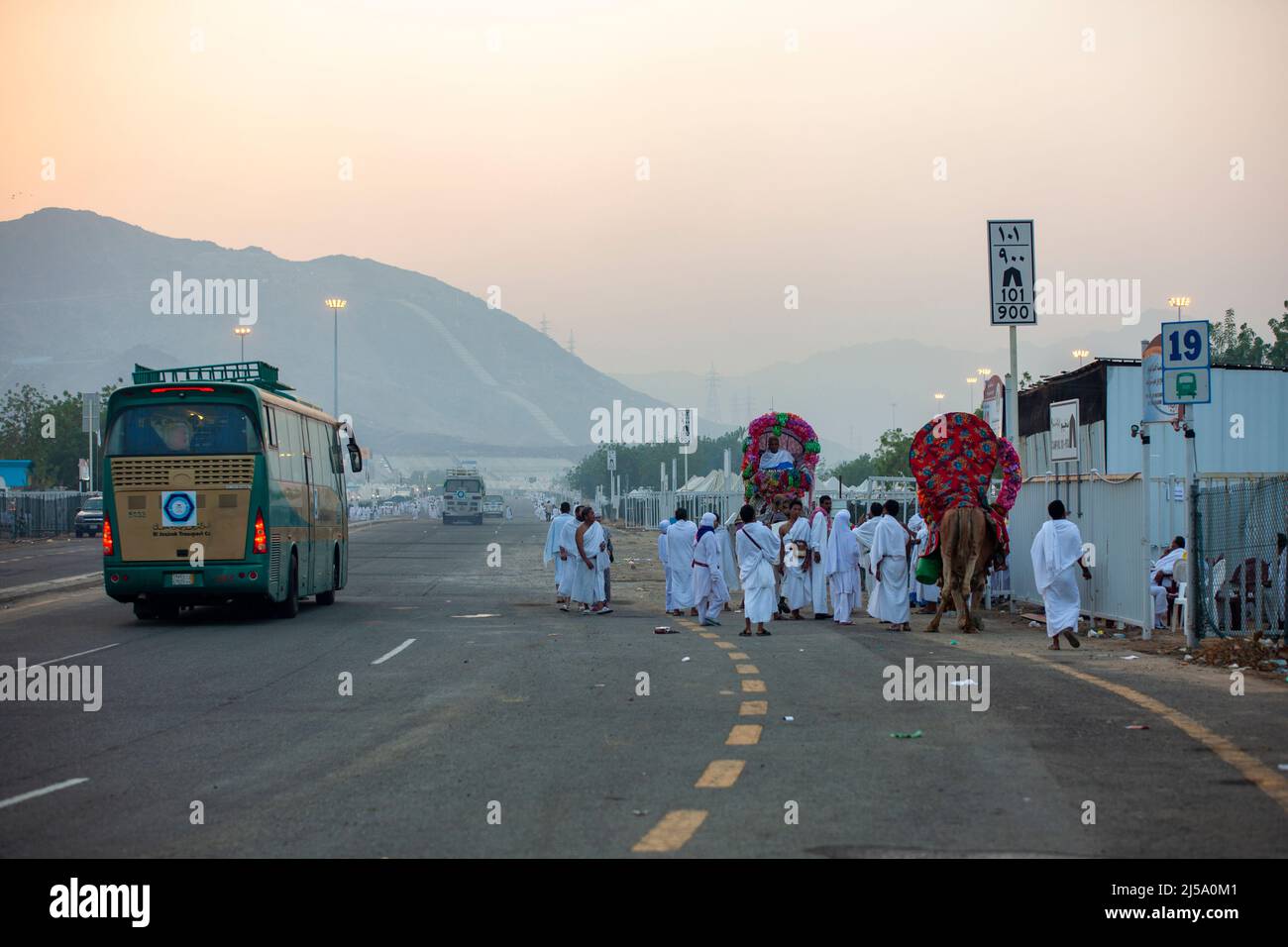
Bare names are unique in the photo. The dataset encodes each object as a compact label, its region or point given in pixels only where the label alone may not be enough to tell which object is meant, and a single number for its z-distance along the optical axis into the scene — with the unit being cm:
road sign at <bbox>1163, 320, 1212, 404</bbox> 1569
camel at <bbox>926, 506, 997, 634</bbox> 1966
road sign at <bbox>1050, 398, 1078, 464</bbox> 2017
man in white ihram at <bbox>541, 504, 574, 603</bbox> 2320
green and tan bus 1970
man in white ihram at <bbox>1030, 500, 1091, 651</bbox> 1700
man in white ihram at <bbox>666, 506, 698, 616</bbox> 2250
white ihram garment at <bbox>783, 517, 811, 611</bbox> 2238
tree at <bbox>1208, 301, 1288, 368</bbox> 5134
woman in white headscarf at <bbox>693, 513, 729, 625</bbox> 2077
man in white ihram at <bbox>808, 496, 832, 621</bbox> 2248
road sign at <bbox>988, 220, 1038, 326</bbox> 2214
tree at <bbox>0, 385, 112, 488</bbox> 8562
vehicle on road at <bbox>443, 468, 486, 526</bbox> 8581
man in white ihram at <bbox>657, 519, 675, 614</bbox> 2272
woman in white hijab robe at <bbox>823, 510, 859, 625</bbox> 2142
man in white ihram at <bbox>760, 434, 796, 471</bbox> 2684
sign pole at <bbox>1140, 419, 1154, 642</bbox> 1775
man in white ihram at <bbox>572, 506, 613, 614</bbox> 2277
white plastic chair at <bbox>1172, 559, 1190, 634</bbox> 1852
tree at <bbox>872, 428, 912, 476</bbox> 7519
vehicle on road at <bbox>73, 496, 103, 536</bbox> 6178
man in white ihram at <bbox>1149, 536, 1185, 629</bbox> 1866
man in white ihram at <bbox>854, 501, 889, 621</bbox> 2277
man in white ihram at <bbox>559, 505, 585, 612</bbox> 2314
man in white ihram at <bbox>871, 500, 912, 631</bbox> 1998
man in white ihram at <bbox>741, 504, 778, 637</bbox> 1902
